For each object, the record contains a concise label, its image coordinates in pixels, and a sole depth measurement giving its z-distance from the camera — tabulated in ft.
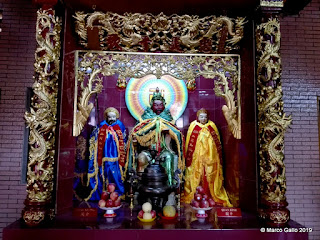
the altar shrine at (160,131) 8.78
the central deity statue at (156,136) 13.99
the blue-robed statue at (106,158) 14.61
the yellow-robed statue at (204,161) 13.80
